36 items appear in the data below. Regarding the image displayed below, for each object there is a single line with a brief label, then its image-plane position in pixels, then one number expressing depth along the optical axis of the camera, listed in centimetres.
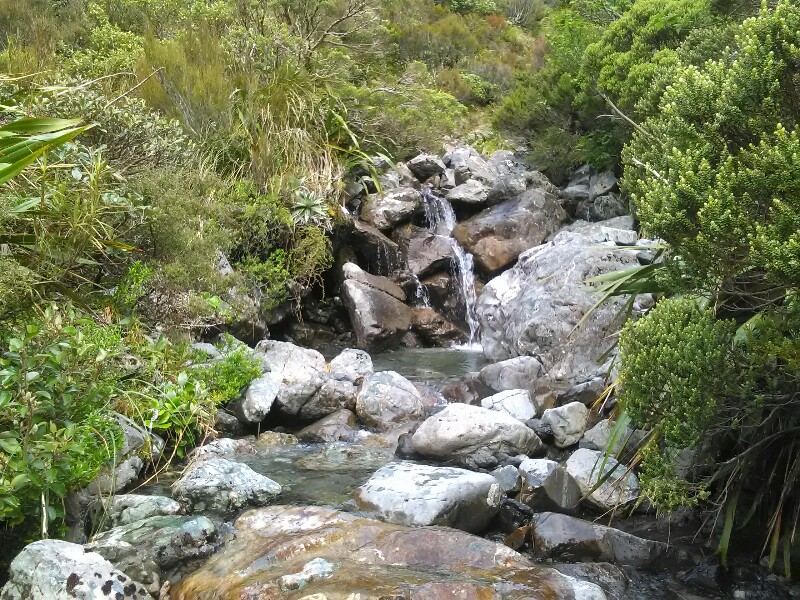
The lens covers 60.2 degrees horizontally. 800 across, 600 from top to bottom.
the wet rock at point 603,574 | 394
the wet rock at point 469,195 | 1228
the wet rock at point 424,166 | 1296
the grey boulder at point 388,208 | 1124
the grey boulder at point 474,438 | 571
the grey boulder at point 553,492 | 480
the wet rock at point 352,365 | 752
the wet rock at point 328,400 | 688
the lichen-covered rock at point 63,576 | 311
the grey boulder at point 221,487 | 455
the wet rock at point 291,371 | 682
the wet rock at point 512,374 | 757
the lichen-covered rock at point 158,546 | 356
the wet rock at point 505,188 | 1250
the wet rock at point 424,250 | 1132
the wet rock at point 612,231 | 933
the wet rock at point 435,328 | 1076
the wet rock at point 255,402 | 645
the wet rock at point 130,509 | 399
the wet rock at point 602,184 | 1180
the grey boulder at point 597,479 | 479
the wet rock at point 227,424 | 630
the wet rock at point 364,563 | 330
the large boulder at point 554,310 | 783
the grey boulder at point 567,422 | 599
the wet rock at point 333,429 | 652
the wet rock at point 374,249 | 1087
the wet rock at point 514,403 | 670
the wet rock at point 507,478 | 509
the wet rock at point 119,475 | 388
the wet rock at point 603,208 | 1143
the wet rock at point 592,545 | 420
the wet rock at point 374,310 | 990
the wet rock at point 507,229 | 1138
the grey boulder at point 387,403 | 683
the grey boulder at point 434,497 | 441
